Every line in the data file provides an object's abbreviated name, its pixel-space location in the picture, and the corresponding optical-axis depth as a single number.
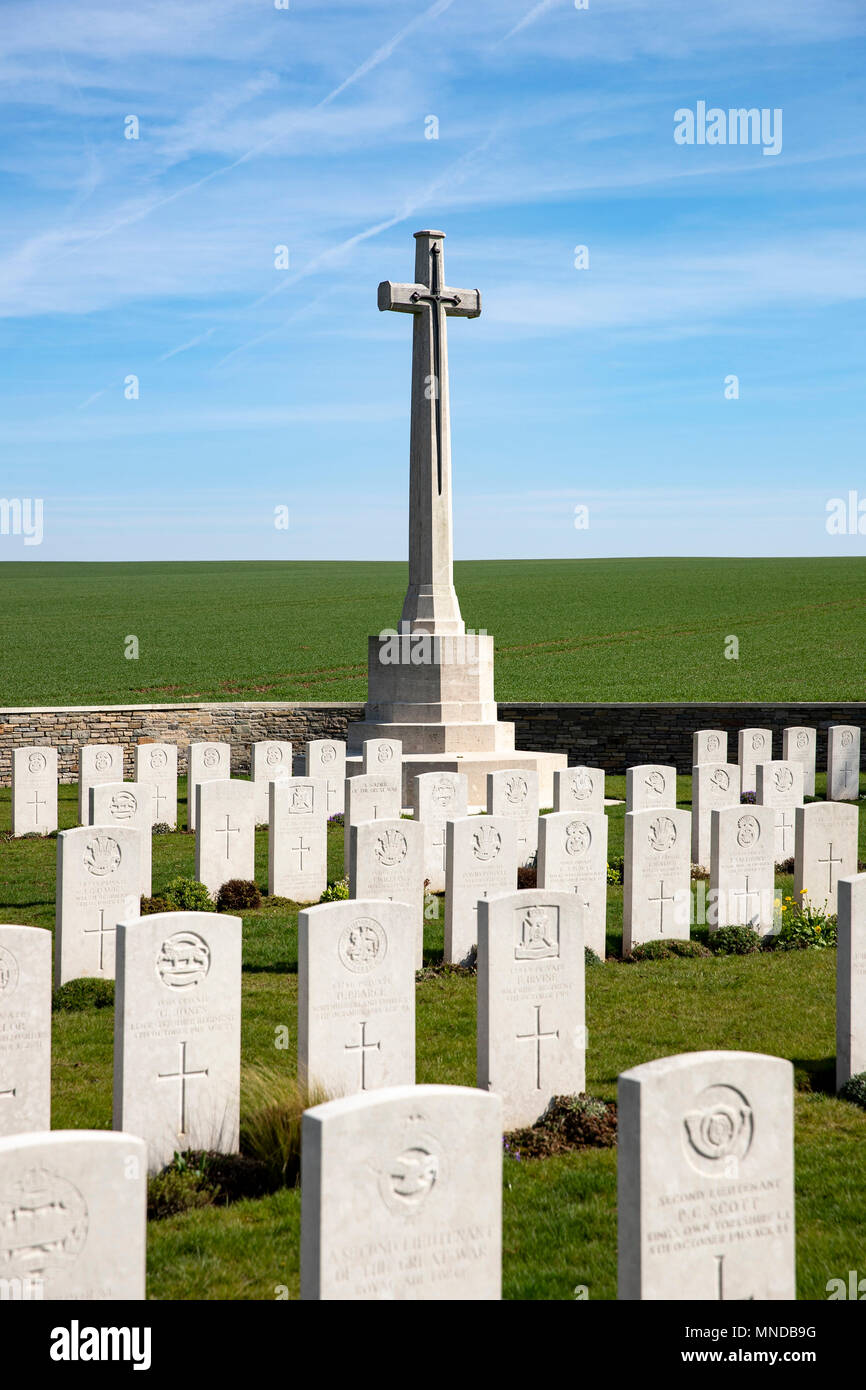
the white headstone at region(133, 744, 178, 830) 16.98
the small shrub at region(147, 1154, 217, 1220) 5.54
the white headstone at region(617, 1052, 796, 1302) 4.01
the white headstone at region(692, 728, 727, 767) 18.39
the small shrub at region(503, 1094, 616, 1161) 6.33
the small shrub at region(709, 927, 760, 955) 10.14
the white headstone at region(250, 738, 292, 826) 17.28
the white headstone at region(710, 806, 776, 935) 10.10
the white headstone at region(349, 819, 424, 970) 9.18
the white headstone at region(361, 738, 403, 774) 16.41
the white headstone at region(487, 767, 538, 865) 13.10
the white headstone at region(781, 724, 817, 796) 19.50
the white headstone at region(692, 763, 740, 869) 14.93
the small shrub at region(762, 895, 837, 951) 10.31
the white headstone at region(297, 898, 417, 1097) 6.36
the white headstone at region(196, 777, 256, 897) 12.05
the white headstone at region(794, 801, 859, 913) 10.80
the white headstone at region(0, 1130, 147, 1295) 3.56
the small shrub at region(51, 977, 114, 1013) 8.48
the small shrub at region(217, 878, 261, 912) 11.70
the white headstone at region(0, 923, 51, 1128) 5.98
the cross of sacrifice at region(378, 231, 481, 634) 18.75
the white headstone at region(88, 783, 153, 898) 12.25
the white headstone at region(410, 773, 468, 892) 12.41
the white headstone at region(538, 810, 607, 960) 9.66
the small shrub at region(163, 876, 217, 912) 11.16
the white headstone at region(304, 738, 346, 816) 16.92
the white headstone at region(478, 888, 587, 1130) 6.51
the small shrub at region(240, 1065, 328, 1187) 5.94
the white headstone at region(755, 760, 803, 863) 14.02
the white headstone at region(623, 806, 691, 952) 9.90
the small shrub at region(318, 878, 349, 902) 11.45
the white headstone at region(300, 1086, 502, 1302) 3.79
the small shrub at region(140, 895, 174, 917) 10.86
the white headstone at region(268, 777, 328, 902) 11.84
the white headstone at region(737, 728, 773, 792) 18.38
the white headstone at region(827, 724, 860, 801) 19.06
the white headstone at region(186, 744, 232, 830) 18.06
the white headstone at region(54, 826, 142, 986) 8.62
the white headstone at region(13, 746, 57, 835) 16.56
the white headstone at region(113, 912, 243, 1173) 5.99
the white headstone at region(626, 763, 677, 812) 13.48
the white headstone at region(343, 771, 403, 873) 12.83
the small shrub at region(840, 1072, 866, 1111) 6.93
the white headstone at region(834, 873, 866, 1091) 6.95
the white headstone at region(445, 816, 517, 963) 9.36
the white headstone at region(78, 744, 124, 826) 17.22
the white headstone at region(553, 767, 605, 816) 14.29
